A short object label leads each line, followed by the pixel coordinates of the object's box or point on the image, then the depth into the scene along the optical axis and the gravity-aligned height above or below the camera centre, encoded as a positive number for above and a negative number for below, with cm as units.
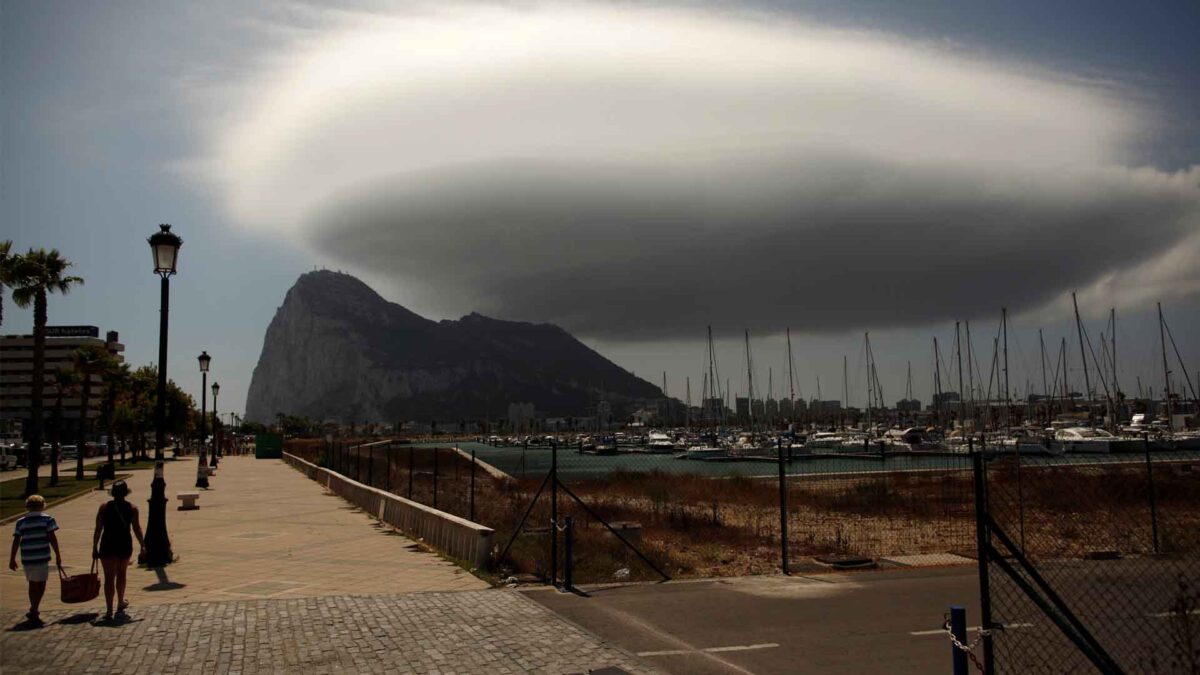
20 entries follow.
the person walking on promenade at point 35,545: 1071 -134
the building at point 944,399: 10076 +196
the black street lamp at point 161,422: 1561 +19
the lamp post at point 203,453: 3791 -102
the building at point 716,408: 11749 +170
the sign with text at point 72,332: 18900 +2177
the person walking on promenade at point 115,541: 1128 -137
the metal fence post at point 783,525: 1498 -180
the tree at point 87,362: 4962 +397
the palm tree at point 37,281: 3256 +565
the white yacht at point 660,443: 11881 -310
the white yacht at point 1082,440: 7271 -231
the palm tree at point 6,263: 3209 +615
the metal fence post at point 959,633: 544 -134
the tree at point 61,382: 4267 +282
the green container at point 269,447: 8325 -160
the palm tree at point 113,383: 5241 +337
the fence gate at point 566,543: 1368 -235
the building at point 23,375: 15962 +1096
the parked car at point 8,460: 5922 -169
